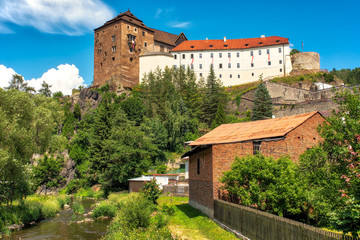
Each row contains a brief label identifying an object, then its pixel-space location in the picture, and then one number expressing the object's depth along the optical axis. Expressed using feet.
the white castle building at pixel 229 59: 250.16
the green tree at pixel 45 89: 289.27
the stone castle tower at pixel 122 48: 247.09
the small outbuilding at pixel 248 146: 59.98
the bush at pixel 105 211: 91.25
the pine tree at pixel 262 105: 161.27
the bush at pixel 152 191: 85.10
